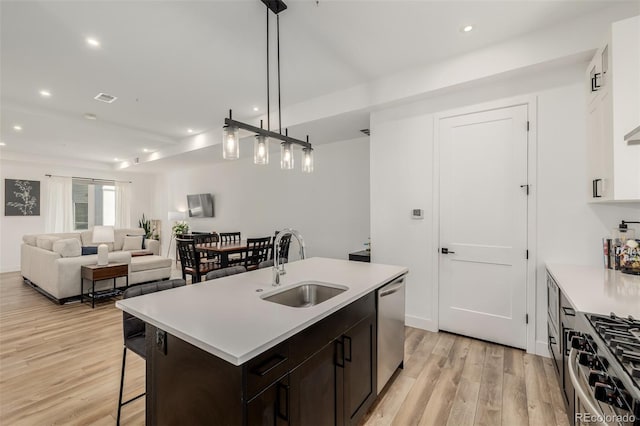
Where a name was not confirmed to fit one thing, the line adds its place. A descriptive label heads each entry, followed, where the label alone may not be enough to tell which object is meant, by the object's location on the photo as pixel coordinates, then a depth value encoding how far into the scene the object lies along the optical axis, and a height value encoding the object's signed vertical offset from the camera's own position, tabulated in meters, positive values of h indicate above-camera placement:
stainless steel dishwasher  2.00 -0.88
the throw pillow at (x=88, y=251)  5.21 -0.71
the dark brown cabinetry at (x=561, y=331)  1.62 -0.83
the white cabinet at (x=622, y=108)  1.81 +0.68
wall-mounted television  7.28 +0.19
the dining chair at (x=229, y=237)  5.67 -0.52
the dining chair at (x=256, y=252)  4.44 -0.64
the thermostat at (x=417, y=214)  3.24 -0.02
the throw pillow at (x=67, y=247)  4.36 -0.55
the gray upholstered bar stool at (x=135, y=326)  1.75 -0.73
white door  2.74 -0.13
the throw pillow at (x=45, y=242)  4.75 -0.51
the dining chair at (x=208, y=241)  4.79 -0.49
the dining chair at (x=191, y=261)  4.35 -0.76
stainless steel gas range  0.87 -0.57
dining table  4.43 -0.58
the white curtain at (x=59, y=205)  7.30 +0.18
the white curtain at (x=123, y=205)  8.39 +0.21
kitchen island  1.05 -0.63
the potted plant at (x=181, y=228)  7.41 -0.42
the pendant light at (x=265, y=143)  1.86 +0.51
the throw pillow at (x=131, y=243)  6.40 -0.70
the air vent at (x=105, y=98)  3.72 +1.52
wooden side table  4.13 -0.92
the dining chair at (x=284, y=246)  4.62 -0.55
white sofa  4.23 -0.90
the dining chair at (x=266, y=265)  2.60 -0.48
